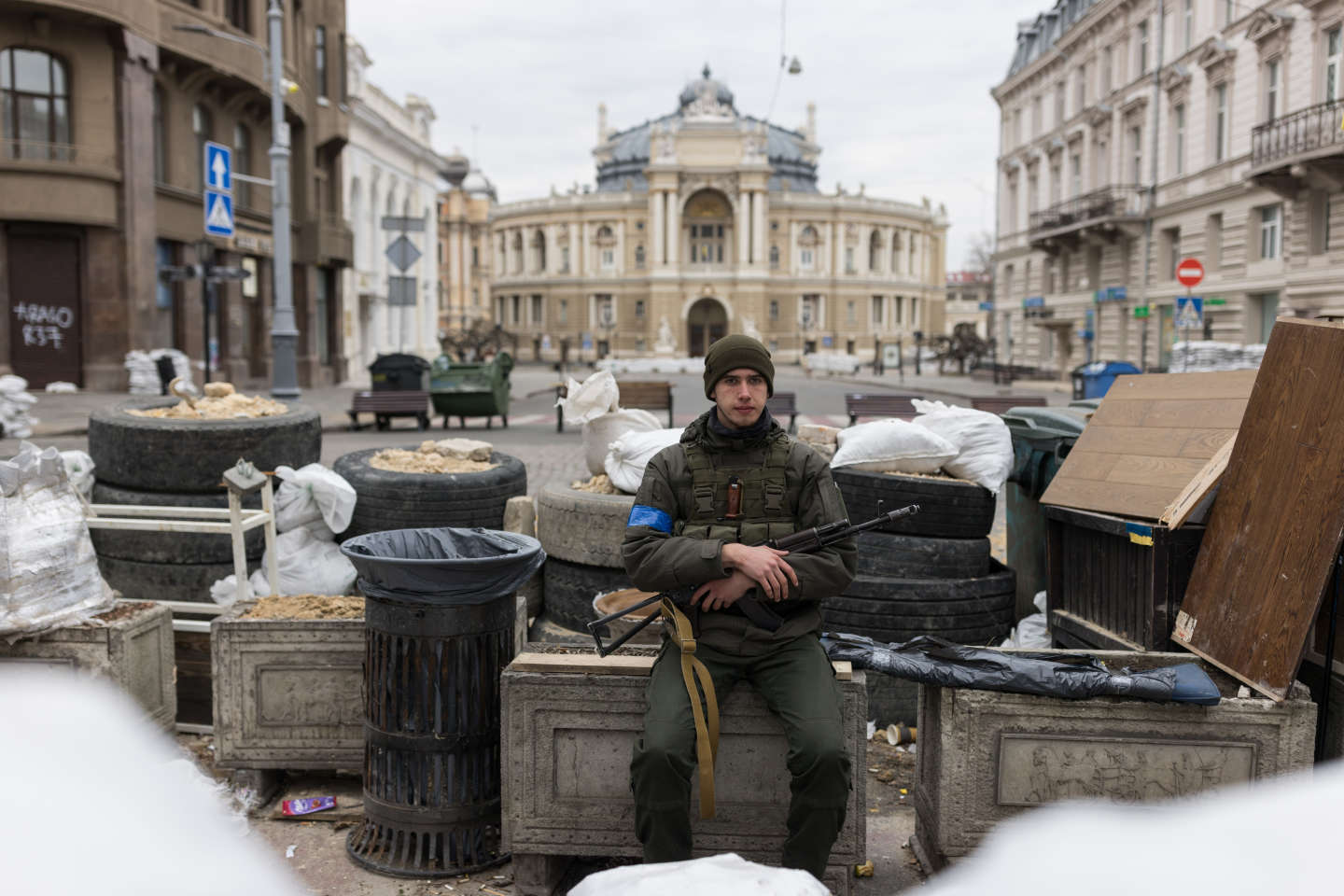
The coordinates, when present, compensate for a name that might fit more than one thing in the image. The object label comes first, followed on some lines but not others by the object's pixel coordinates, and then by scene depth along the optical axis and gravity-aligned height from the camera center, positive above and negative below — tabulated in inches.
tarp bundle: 136.3 -40.0
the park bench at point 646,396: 855.7 -28.8
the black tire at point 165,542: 241.6 -40.4
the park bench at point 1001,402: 669.9 -27.9
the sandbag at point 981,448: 235.8 -19.4
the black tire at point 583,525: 224.5 -34.7
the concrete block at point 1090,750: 136.6 -49.2
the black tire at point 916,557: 220.4 -39.7
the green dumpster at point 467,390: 813.2 -23.1
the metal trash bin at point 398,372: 859.4 -10.6
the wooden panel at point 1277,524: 139.1 -22.3
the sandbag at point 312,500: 231.0 -29.7
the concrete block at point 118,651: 174.9 -46.7
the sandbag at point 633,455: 244.2 -21.7
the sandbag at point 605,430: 276.7 -18.1
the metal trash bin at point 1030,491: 245.0 -30.8
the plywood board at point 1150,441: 183.3 -14.9
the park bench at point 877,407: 713.0 -31.4
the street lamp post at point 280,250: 765.3 +78.8
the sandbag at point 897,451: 236.2 -19.8
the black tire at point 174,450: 244.1 -20.3
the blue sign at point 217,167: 725.3 +127.6
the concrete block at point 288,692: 171.0 -51.6
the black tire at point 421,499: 245.9 -31.8
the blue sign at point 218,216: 733.9 +95.9
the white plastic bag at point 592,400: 275.7 -10.4
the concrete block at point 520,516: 252.7 -36.1
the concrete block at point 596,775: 139.9 -53.3
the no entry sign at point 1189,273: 696.4 +54.4
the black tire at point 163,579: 242.8 -48.4
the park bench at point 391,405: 776.6 -32.5
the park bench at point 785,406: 792.3 -34.5
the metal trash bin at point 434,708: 145.3 -46.6
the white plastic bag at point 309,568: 226.5 -43.3
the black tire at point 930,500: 224.8 -29.0
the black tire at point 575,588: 226.4 -47.8
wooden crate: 171.5 -37.0
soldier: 127.9 -27.0
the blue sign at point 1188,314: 740.8 +30.7
